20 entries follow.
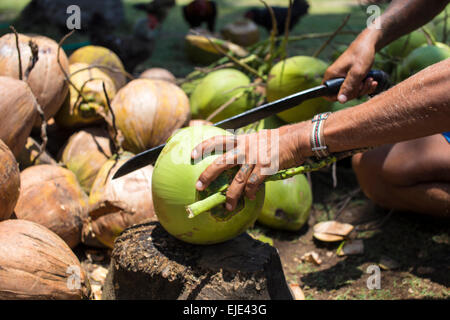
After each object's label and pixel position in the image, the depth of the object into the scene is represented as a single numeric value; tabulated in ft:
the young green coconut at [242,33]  16.35
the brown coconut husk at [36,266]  4.47
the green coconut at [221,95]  8.74
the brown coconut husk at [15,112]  5.80
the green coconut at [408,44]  9.51
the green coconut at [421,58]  8.02
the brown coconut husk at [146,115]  7.54
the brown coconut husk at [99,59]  9.55
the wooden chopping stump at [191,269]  4.79
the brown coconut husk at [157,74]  11.31
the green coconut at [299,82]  7.87
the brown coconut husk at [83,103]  7.69
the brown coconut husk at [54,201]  5.98
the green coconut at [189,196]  4.53
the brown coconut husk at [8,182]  4.98
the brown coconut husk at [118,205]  6.47
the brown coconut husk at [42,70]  6.92
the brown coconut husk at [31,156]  6.82
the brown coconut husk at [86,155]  7.49
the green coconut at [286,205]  7.53
